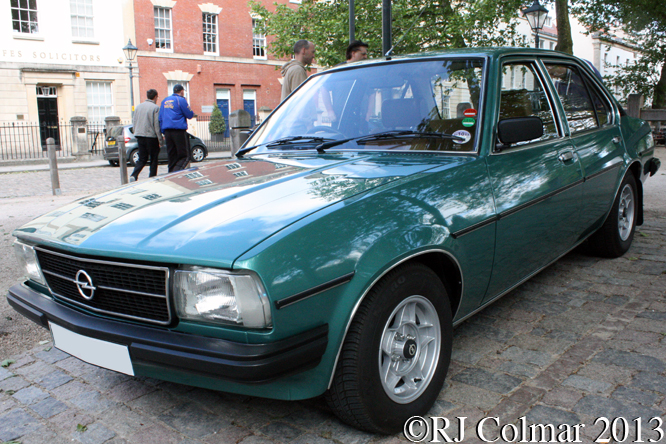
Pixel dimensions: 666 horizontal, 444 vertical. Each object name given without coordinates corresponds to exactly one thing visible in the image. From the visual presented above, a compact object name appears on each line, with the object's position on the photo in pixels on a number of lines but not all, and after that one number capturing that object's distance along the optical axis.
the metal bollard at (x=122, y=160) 10.37
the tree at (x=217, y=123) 27.78
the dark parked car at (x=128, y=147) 18.33
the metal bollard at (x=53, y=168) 10.64
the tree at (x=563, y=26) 19.22
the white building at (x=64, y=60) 23.28
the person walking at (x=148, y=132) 10.91
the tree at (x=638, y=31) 21.30
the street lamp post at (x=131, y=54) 24.00
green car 2.00
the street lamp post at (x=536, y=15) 17.17
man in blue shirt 10.05
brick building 27.03
